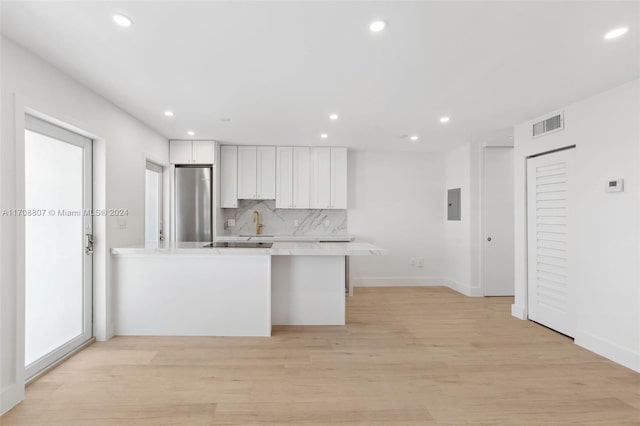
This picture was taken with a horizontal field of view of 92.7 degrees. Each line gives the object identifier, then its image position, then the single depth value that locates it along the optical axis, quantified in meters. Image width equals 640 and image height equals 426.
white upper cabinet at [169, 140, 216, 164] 4.65
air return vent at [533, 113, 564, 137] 3.19
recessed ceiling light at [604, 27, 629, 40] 1.85
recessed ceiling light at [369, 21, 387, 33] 1.77
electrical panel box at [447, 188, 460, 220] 5.16
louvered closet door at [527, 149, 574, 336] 3.17
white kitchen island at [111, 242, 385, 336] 3.13
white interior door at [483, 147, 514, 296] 4.75
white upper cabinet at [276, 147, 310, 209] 5.06
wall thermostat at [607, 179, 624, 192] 2.59
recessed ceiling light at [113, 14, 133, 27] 1.74
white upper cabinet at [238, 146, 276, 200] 5.04
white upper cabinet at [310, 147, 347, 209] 5.09
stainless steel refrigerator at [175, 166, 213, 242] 4.64
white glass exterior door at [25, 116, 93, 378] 2.31
